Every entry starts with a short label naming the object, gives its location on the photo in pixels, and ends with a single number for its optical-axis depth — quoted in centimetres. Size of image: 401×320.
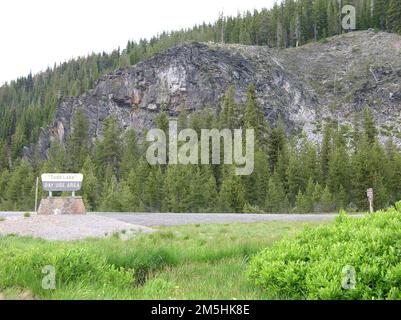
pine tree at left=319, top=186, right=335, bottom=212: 4453
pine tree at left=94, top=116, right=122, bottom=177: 7019
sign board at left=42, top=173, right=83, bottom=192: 2800
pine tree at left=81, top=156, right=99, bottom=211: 5588
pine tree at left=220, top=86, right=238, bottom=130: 6850
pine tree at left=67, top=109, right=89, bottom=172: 7675
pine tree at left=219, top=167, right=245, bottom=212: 4688
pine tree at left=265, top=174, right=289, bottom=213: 4969
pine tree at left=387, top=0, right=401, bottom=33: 11056
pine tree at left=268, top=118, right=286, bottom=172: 6144
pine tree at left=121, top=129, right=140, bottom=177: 6562
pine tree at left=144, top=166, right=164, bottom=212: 5481
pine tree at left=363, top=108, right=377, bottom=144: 6494
